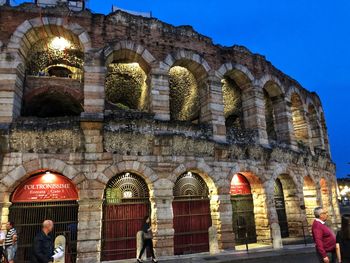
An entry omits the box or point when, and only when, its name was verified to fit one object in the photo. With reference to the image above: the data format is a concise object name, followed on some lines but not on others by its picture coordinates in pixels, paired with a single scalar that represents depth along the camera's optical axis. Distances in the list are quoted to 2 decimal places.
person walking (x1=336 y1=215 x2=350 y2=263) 4.07
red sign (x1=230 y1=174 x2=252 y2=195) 11.60
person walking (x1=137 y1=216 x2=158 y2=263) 7.85
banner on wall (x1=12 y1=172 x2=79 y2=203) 8.86
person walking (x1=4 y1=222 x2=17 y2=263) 7.06
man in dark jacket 4.12
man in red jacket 4.37
